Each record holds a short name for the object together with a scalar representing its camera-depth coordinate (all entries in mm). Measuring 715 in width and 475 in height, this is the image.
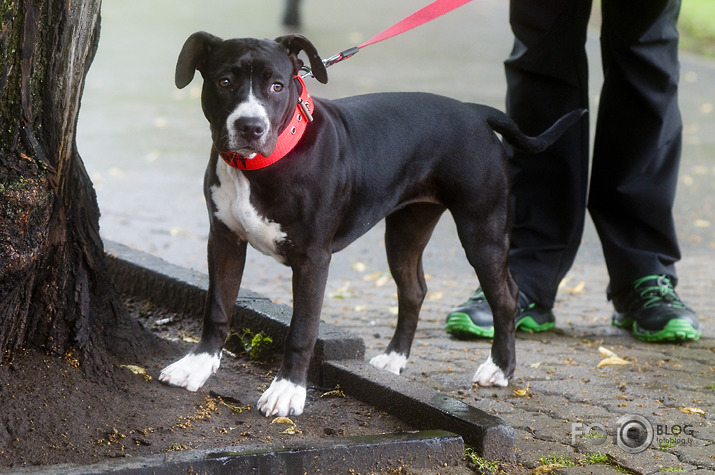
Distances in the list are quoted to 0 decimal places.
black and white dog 6207
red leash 7570
